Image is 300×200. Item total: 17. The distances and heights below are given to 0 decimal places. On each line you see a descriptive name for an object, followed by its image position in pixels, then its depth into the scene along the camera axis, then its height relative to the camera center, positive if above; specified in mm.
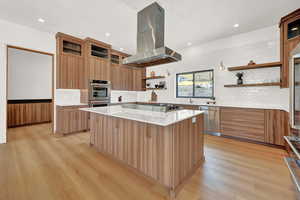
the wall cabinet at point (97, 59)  4180 +1327
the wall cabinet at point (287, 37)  2635 +1322
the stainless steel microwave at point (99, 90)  4234 +282
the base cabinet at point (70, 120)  3719 -626
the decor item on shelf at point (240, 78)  3672 +601
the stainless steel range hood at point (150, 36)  2363 +1196
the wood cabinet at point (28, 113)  4641 -579
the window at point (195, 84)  4372 +531
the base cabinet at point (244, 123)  3119 -605
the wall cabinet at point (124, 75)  5168 +1001
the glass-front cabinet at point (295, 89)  1680 +139
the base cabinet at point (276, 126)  2852 -591
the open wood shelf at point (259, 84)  3128 +383
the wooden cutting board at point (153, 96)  5786 +128
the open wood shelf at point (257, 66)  3114 +858
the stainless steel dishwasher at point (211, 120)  3748 -603
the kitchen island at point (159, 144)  1595 -660
